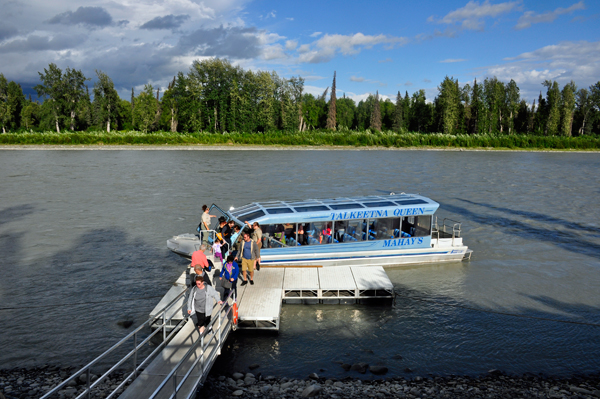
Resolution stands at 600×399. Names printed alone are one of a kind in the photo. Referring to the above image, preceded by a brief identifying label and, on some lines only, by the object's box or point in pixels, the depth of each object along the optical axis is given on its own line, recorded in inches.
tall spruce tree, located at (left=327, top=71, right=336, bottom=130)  5187.0
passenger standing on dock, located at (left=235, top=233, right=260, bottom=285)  600.4
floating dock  548.1
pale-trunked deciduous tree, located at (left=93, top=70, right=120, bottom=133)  4131.4
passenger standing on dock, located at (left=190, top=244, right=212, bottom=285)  559.2
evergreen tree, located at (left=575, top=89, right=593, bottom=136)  5054.1
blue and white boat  714.8
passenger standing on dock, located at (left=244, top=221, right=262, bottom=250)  655.3
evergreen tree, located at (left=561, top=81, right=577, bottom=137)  4778.5
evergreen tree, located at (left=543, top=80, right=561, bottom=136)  4753.9
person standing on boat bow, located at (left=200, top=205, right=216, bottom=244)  738.8
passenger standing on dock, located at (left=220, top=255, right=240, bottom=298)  533.0
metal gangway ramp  380.8
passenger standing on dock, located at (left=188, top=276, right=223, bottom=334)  442.3
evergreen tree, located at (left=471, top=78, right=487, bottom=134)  4827.3
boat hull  711.7
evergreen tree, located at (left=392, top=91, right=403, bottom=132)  5669.3
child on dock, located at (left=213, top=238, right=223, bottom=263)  681.0
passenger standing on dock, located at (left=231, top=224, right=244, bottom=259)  652.1
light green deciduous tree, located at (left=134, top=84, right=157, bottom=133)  4074.8
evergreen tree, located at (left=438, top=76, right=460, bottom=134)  4692.4
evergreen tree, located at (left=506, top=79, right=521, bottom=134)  5251.0
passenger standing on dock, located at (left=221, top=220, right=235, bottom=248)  676.7
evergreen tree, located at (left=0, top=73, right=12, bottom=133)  4134.4
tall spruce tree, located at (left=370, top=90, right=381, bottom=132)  5787.4
